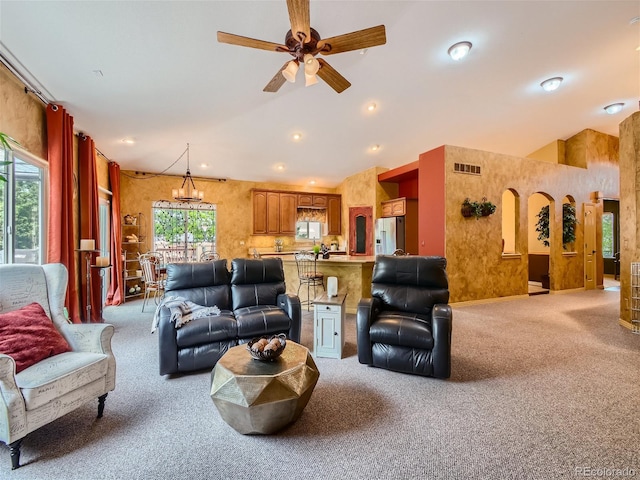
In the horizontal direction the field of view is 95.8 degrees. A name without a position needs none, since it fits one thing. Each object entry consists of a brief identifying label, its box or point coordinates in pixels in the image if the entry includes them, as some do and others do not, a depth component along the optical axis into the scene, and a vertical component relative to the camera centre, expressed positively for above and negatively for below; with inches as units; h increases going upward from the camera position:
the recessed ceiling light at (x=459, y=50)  155.2 +103.4
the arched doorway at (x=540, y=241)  277.1 -2.3
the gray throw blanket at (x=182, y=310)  109.5 -28.1
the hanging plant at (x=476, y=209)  219.5 +23.6
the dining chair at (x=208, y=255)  269.0 -12.7
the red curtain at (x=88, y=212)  172.2 +18.8
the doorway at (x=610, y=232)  365.7 +8.1
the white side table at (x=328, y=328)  126.9 -38.9
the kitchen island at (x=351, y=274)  195.0 -23.0
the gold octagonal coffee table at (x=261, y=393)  70.4 -37.8
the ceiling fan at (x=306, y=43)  89.3 +67.7
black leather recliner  105.7 -31.6
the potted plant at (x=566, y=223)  277.7 +15.2
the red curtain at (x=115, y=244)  229.5 -1.3
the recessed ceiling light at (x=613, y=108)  242.0 +111.2
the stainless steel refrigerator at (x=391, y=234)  281.9 +6.4
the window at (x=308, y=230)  336.2 +12.7
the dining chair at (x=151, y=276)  206.2 -24.9
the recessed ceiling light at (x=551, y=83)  199.6 +109.0
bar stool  192.2 -22.7
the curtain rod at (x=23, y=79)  102.6 +65.3
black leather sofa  108.2 -30.6
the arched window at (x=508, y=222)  339.0 +20.6
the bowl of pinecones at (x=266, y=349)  79.7 -30.1
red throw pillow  73.3 -25.3
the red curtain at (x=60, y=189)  137.4 +26.1
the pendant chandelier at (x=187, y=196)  217.6 +35.3
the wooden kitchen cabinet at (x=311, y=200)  330.0 +47.2
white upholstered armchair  64.4 -31.1
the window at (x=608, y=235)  368.2 +4.4
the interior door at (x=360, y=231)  313.1 +10.4
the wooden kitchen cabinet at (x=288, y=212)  320.5 +31.8
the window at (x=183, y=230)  280.7 +12.1
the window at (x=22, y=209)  118.4 +15.0
